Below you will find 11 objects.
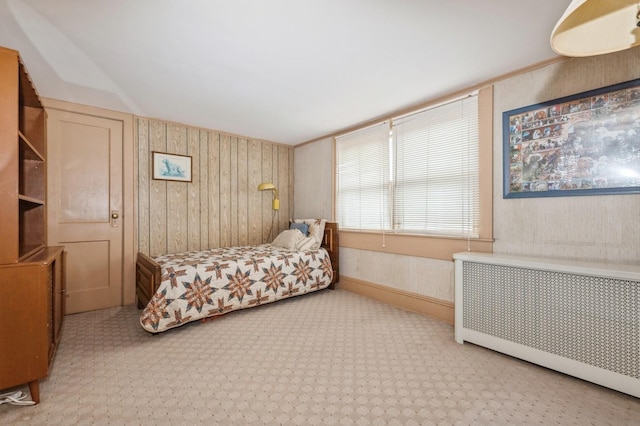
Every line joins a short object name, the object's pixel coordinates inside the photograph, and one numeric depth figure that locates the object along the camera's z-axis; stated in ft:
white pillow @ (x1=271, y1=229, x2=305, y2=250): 12.80
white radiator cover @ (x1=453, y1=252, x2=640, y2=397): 5.57
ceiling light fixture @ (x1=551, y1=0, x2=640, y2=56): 2.94
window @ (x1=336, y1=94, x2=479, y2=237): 9.21
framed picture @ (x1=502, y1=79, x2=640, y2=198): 6.31
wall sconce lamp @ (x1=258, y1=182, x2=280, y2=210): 13.83
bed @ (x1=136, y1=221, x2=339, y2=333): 8.59
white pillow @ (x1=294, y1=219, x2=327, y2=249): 13.39
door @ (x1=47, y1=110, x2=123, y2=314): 10.18
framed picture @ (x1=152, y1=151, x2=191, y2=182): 12.07
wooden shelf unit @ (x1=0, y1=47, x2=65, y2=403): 5.29
